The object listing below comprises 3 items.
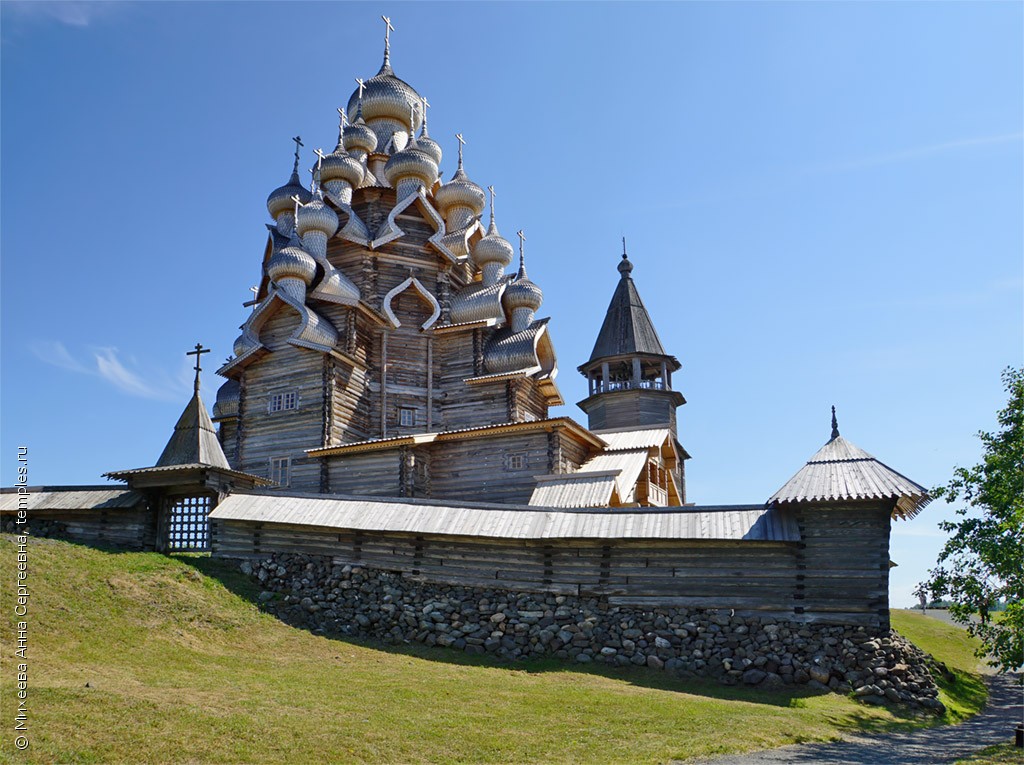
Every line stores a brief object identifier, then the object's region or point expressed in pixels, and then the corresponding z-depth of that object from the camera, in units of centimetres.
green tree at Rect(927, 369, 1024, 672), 1476
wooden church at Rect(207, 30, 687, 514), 2577
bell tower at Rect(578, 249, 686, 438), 3512
